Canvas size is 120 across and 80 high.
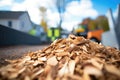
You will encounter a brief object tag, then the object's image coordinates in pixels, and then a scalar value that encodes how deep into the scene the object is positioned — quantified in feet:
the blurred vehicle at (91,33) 39.41
